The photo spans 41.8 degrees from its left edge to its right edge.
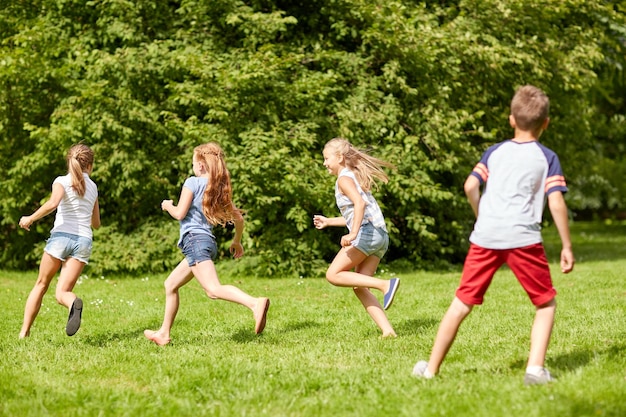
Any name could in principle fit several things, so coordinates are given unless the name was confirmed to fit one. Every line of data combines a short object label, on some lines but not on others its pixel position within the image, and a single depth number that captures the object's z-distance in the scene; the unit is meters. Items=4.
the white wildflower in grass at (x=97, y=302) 9.39
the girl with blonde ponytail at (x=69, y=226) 6.70
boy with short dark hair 4.67
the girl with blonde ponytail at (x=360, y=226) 6.52
